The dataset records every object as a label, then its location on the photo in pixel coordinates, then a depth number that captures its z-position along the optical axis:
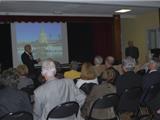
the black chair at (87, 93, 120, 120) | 3.71
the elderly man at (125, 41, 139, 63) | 10.59
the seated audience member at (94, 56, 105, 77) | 6.36
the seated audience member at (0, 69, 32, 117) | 3.12
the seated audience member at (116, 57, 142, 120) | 4.15
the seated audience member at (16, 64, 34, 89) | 4.93
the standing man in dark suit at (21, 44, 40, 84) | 8.77
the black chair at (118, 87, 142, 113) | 4.02
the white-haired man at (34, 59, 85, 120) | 3.24
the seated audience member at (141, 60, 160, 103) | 4.45
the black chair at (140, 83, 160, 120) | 4.29
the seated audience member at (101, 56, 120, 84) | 6.08
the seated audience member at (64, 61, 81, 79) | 5.47
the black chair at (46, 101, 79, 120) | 3.18
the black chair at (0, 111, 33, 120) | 2.87
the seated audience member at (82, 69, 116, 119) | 3.92
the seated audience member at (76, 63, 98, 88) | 4.40
